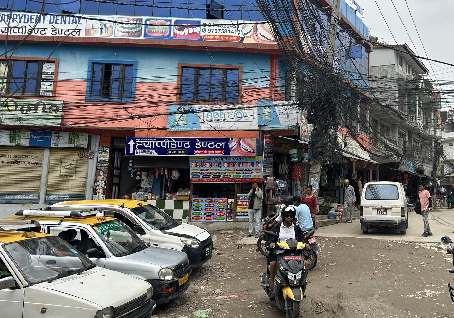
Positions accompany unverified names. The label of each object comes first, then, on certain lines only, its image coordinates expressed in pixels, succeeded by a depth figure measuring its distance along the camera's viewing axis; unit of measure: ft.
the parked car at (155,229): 29.55
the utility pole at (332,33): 47.01
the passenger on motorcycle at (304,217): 29.94
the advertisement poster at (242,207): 52.31
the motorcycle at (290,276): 19.29
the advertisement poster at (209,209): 52.70
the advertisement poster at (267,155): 52.93
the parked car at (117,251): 22.65
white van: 45.60
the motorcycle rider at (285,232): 21.77
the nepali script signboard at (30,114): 54.80
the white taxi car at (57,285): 15.37
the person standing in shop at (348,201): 56.24
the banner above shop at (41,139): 56.54
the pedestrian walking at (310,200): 41.04
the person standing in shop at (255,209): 45.03
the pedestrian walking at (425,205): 44.80
